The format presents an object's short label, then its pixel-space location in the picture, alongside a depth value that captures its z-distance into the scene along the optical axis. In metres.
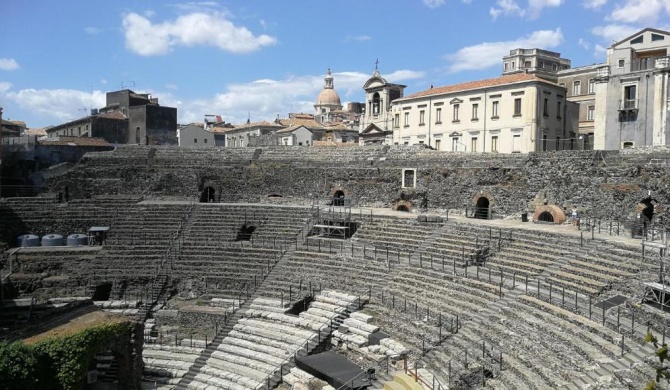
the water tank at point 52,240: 28.88
